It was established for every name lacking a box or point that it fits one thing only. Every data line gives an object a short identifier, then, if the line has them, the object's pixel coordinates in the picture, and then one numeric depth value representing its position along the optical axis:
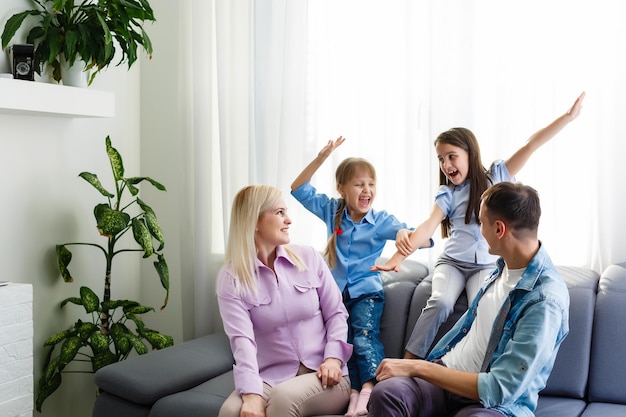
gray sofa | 2.78
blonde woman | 2.72
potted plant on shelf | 3.41
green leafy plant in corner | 3.53
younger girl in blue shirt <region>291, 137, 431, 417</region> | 3.17
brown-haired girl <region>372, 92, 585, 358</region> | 2.98
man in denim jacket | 2.19
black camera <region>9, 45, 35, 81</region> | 3.29
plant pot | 3.53
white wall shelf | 3.20
